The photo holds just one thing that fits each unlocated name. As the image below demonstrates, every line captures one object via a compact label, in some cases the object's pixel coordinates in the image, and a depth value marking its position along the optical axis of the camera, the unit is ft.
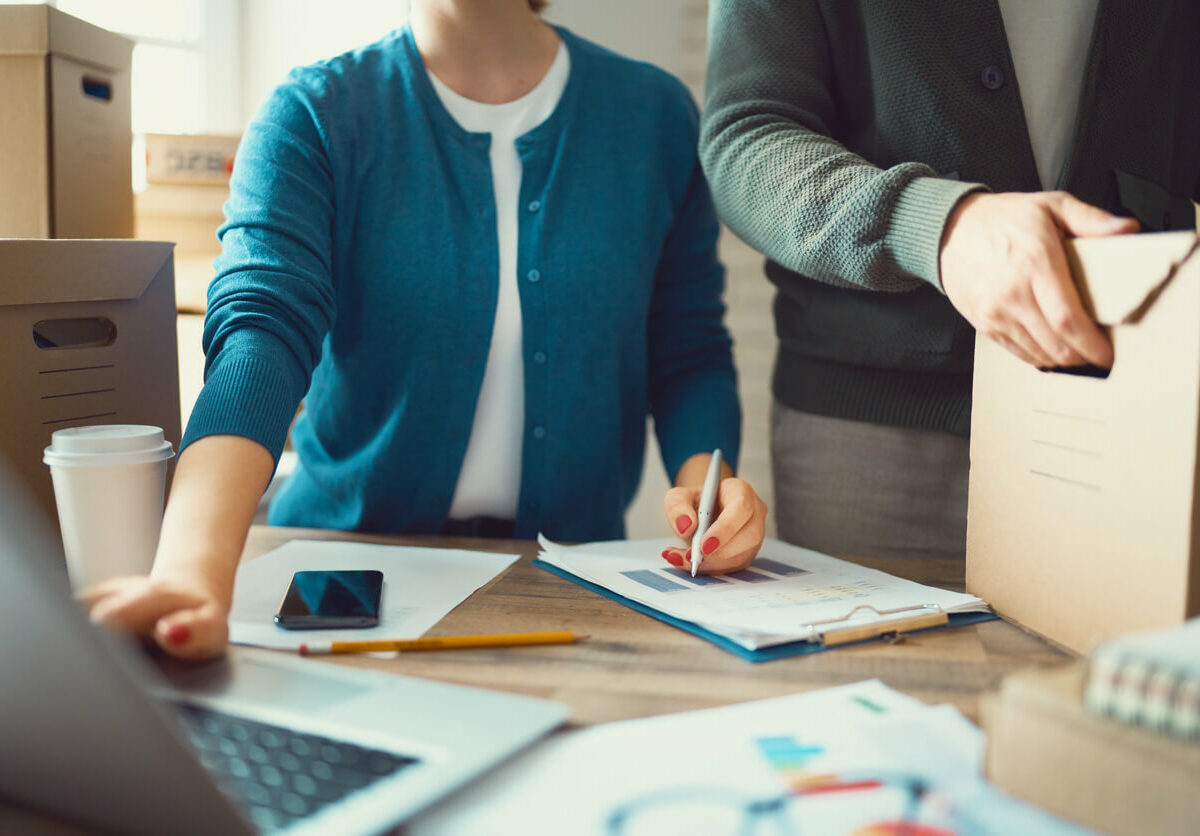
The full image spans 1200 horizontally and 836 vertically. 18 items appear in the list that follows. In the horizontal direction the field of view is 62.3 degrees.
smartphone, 2.43
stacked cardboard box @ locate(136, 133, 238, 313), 5.69
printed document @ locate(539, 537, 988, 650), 2.46
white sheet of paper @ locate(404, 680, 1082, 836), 1.52
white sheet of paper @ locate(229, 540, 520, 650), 2.39
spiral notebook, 1.35
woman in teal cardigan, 3.79
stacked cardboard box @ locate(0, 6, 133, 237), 3.85
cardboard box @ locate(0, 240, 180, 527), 3.10
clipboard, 2.33
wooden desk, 2.08
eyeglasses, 1.47
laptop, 1.31
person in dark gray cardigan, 3.15
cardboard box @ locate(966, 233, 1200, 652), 1.98
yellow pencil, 2.27
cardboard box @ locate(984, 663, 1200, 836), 1.33
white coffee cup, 2.62
